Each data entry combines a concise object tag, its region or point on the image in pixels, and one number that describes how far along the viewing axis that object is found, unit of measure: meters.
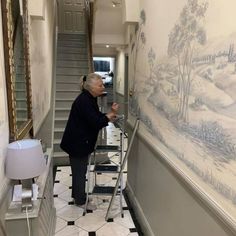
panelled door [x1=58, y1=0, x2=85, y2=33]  7.99
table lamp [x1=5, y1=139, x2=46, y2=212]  1.53
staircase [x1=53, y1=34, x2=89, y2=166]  5.20
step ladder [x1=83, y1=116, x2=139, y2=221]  3.05
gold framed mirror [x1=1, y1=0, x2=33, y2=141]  1.73
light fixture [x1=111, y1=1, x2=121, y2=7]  5.05
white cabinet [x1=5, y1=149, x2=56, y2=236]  1.64
